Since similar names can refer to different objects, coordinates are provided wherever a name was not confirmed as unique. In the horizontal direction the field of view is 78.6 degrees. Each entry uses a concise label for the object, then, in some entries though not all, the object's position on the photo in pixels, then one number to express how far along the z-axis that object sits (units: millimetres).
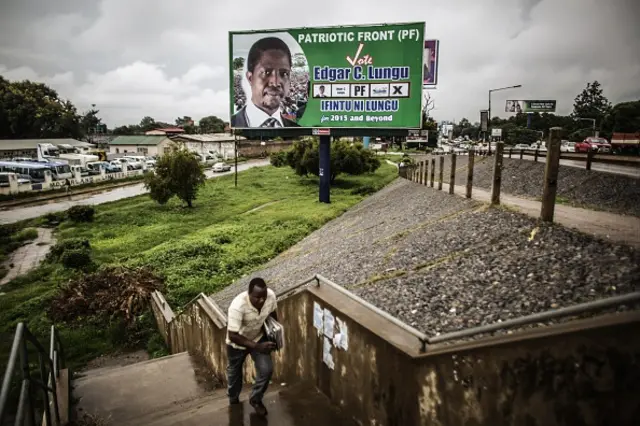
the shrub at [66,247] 18902
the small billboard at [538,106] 61859
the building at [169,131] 100462
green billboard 21484
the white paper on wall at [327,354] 4219
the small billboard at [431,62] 24375
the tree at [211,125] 124812
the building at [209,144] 78812
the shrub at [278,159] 52438
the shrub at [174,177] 29094
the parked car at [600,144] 29094
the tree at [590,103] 86144
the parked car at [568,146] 39275
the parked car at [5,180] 34156
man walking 4090
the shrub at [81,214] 26625
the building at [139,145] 76375
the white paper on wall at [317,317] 4426
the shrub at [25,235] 23088
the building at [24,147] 60438
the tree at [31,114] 70562
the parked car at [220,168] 53969
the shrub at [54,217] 27406
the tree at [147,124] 133200
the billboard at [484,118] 35500
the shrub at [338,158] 35344
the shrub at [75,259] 17125
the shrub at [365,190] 29747
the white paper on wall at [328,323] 4195
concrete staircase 4070
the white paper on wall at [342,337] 3945
